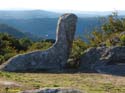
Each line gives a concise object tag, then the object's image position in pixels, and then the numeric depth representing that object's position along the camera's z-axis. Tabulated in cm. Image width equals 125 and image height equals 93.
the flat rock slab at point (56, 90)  1089
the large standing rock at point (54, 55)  2445
